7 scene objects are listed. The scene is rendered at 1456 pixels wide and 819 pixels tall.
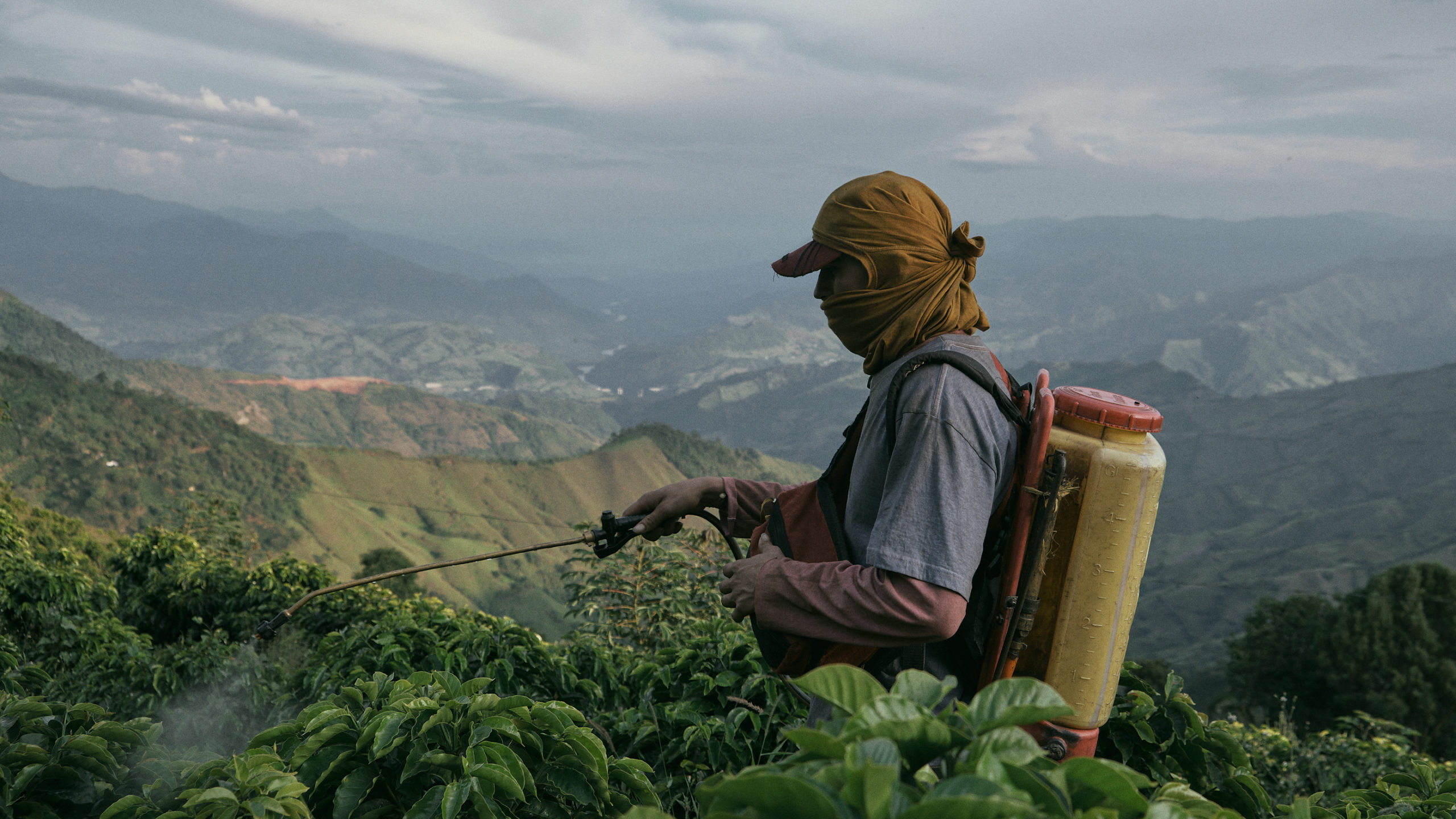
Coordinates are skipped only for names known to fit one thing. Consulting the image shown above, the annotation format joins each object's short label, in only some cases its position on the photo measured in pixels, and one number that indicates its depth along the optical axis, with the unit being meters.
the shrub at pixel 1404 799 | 2.42
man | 1.94
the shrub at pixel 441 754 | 2.29
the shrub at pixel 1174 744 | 3.28
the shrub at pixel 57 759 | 2.33
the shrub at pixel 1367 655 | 34.06
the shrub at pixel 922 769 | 0.99
